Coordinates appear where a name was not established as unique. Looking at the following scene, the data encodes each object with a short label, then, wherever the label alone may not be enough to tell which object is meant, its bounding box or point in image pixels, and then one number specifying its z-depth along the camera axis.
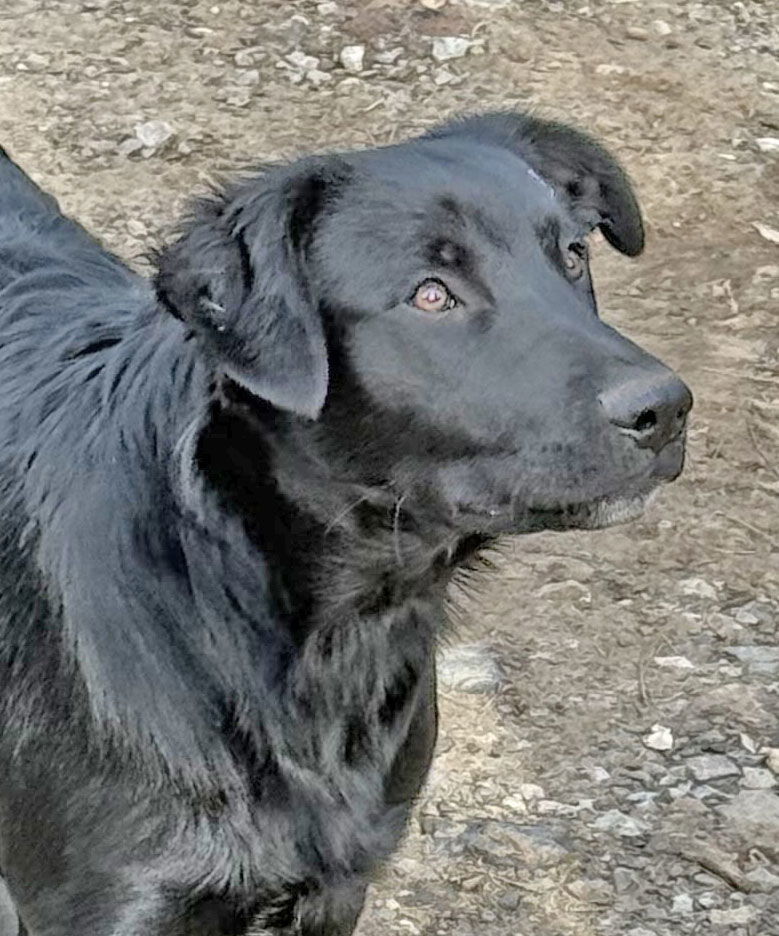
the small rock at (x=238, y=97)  6.34
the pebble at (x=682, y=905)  3.82
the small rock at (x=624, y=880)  3.87
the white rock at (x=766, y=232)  5.83
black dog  2.65
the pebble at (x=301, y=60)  6.48
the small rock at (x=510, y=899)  3.83
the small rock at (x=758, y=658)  4.40
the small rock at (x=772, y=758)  4.12
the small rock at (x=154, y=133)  6.11
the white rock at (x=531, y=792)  4.07
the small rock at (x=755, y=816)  3.96
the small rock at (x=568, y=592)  4.58
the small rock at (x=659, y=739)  4.19
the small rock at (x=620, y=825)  3.99
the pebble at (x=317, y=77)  6.43
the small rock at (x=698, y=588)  4.62
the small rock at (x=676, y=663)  4.41
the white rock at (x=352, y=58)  6.49
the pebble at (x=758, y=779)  4.09
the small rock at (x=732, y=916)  3.80
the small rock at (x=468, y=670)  4.32
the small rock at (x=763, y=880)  3.87
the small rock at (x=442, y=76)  6.46
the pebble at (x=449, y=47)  6.55
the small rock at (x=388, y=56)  6.52
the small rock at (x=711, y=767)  4.11
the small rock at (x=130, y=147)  6.06
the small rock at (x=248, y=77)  6.43
